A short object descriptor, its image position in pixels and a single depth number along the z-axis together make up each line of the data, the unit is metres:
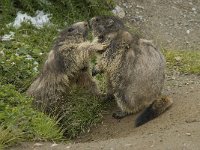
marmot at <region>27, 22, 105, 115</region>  14.07
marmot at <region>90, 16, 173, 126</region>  13.27
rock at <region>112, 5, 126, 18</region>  19.92
